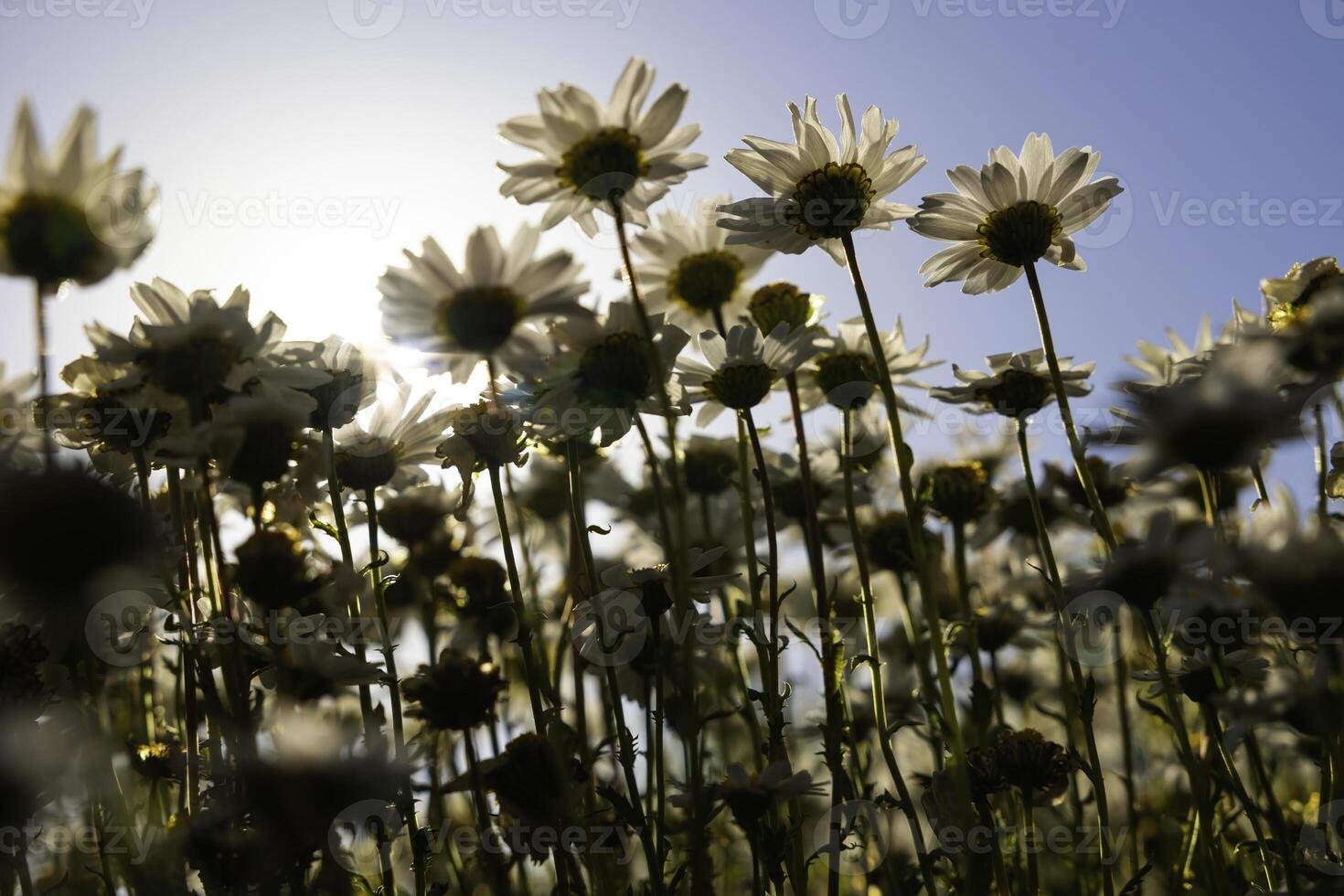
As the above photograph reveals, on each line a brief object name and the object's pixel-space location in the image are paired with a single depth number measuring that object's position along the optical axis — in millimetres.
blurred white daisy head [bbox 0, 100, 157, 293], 404
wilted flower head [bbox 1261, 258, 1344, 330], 469
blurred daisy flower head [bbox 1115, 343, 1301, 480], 387
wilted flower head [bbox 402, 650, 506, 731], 438
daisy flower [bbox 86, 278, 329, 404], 421
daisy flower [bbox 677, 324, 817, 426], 473
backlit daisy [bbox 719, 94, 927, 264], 472
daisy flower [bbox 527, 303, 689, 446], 437
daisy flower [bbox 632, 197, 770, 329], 517
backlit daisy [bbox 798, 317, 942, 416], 507
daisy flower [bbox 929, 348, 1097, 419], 506
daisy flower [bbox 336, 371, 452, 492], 472
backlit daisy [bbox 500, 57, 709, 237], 439
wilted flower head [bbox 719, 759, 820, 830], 430
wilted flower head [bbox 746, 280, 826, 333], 508
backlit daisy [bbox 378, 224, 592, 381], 433
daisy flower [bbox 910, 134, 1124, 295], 473
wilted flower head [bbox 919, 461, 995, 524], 550
